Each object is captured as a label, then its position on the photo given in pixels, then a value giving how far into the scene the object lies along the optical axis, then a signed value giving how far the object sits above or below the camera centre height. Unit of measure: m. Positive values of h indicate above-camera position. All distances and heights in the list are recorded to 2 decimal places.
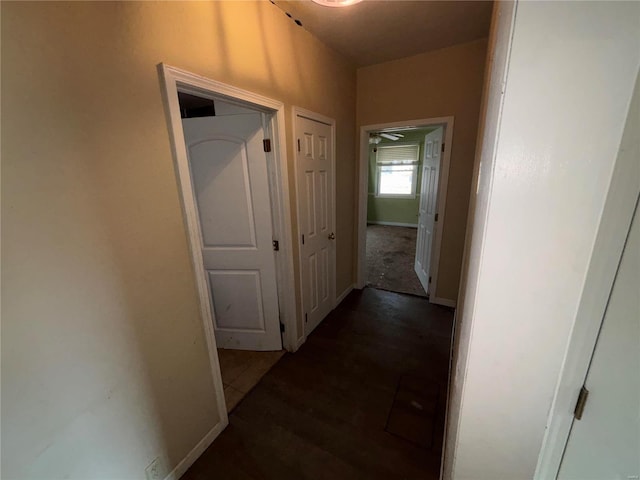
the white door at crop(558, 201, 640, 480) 0.43 -0.39
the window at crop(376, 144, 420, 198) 6.61 +0.15
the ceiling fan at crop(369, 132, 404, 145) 5.88 +0.94
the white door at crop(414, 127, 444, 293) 2.81 -0.35
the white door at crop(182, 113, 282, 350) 1.76 -0.33
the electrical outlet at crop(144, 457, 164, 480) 1.17 -1.32
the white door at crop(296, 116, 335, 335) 2.04 -0.34
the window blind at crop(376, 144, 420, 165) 6.54 +0.56
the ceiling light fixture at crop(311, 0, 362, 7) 1.13 +0.77
